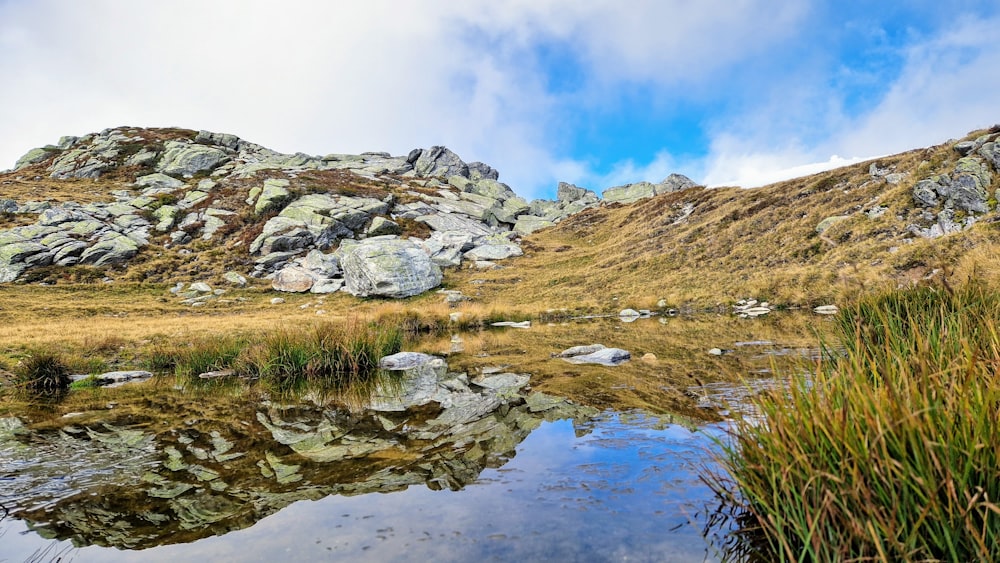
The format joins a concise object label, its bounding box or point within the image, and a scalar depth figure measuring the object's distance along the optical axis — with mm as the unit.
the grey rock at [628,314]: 30969
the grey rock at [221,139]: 93650
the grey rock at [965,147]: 31823
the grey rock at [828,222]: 35162
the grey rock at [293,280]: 43750
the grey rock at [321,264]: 46188
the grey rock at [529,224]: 76206
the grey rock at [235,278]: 44062
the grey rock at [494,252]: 55438
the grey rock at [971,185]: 27516
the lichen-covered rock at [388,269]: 41375
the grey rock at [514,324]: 29673
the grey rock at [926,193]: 30330
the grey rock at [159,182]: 68062
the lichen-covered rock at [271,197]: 56469
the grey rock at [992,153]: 29127
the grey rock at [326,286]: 43500
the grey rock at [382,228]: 55344
